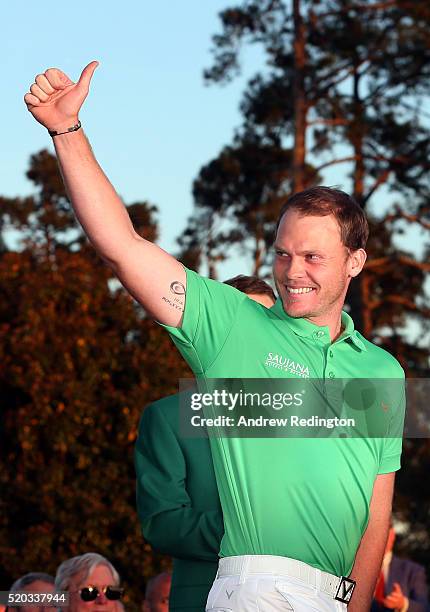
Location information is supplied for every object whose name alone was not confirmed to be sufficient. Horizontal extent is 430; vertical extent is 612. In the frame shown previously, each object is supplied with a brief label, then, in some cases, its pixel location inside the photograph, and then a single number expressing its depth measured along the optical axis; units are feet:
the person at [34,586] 34.01
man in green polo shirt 18.25
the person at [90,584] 33.83
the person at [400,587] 44.79
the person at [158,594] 38.30
